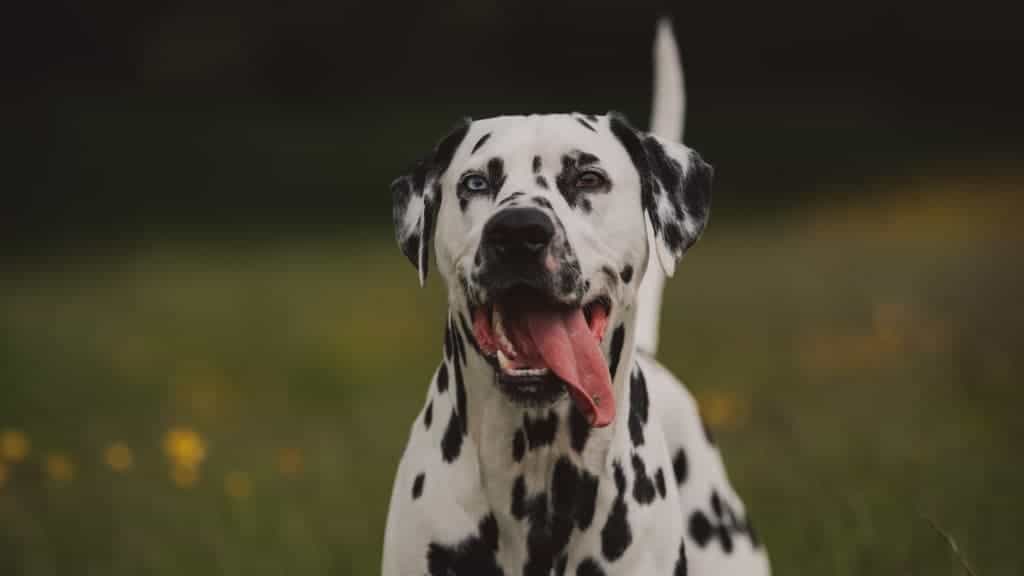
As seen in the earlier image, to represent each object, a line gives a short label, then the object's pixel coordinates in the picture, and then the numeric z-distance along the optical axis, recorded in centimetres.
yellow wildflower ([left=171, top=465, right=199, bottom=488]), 644
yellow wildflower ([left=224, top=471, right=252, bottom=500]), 603
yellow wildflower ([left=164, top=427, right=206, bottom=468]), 516
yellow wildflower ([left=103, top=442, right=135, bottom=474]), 560
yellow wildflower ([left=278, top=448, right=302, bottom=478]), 646
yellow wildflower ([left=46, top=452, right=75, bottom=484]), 592
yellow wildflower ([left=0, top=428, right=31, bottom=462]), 568
